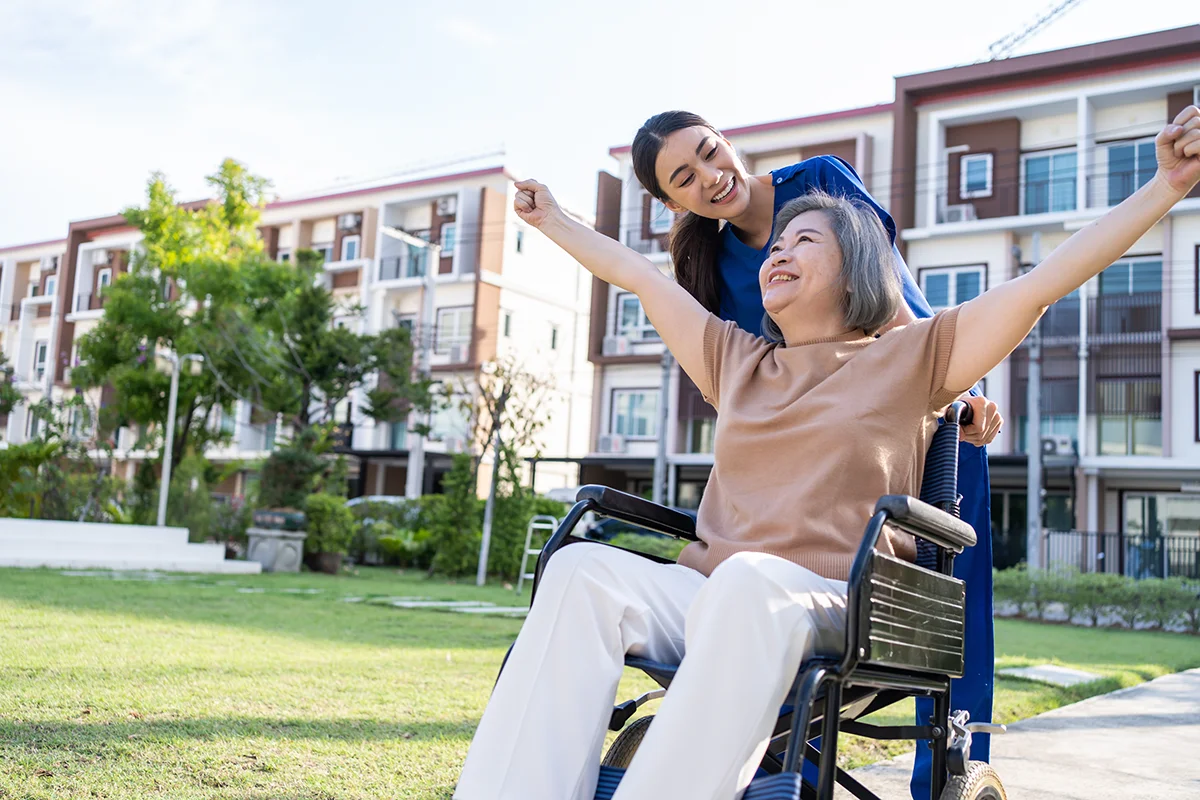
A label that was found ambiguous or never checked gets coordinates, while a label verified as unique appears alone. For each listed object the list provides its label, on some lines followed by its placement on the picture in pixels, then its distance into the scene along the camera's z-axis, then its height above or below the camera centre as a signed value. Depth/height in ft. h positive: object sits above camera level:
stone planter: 48.21 -2.88
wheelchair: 5.16 -0.69
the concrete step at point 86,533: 42.47 -2.36
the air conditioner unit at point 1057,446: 70.13 +5.66
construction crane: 107.24 +48.98
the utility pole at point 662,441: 70.13 +4.44
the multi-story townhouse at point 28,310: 142.00 +21.12
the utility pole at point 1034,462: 59.72 +3.93
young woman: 8.11 +2.46
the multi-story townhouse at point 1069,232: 72.13 +20.78
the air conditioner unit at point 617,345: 91.15 +13.45
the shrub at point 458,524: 49.93 -1.27
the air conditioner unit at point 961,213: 78.74 +22.73
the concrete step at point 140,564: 38.19 -3.30
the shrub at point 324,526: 50.57 -1.72
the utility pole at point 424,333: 83.26 +11.79
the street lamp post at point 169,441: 55.26 +2.18
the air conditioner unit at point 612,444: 90.74 +5.15
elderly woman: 5.05 +0.08
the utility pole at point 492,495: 47.55 +0.16
